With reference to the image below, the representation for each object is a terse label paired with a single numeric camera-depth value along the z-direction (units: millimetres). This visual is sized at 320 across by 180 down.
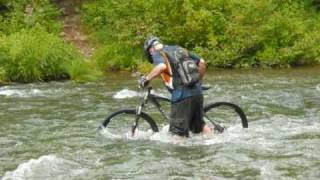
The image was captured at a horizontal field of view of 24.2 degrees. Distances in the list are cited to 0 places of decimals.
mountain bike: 12680
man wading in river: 11914
